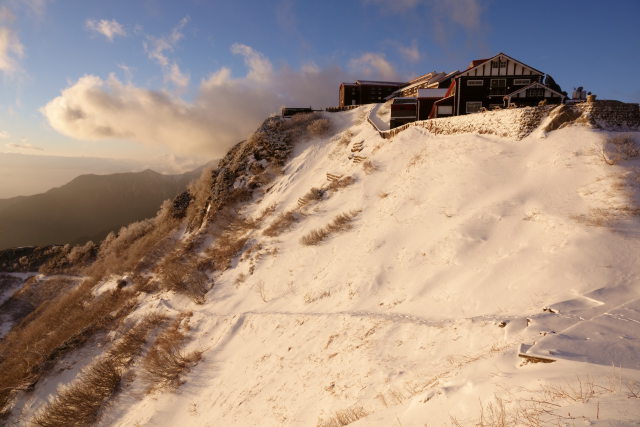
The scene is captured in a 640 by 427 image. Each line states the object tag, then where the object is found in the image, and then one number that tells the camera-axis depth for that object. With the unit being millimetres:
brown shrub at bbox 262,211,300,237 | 22252
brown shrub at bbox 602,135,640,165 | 12734
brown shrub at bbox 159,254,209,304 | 19875
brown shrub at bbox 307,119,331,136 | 37719
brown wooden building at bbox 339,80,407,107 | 53406
